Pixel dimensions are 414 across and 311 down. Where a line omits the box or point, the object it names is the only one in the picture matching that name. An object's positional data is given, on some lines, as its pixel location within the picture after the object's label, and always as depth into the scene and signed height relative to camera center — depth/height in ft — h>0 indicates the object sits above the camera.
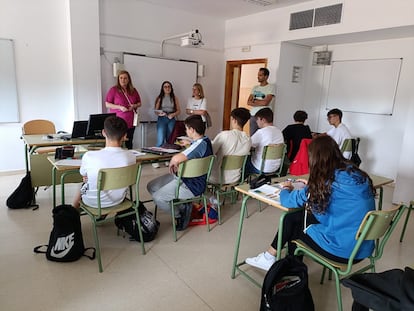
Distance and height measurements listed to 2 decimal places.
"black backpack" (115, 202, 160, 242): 8.94 -3.90
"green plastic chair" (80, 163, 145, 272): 7.22 -2.31
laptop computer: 11.63 -1.65
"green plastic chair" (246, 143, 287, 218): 11.37 -2.17
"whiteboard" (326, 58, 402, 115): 15.89 +0.79
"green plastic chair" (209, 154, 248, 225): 10.14 -2.48
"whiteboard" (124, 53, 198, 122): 17.89 +0.79
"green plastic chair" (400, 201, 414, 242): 9.62 -3.84
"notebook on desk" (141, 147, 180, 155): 10.15 -2.00
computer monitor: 11.63 -1.42
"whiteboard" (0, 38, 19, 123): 14.06 -0.13
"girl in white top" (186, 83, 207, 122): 17.97 -0.67
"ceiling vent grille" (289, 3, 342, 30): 14.92 +4.00
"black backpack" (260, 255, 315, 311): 5.40 -3.38
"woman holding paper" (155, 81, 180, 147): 17.60 -1.14
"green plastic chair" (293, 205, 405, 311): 5.15 -2.34
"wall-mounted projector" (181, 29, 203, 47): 16.72 +2.79
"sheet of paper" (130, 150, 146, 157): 9.70 -2.02
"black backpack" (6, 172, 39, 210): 10.91 -3.91
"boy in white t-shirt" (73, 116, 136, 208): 7.42 -1.77
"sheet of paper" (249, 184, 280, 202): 6.48 -2.07
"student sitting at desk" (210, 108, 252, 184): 10.24 -1.65
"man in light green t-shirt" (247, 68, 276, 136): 16.70 -0.04
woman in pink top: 15.49 -0.60
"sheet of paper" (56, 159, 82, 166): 8.34 -2.08
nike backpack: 7.73 -3.75
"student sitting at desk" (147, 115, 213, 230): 9.00 -2.65
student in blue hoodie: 5.47 -1.77
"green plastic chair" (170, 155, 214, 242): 8.77 -2.27
